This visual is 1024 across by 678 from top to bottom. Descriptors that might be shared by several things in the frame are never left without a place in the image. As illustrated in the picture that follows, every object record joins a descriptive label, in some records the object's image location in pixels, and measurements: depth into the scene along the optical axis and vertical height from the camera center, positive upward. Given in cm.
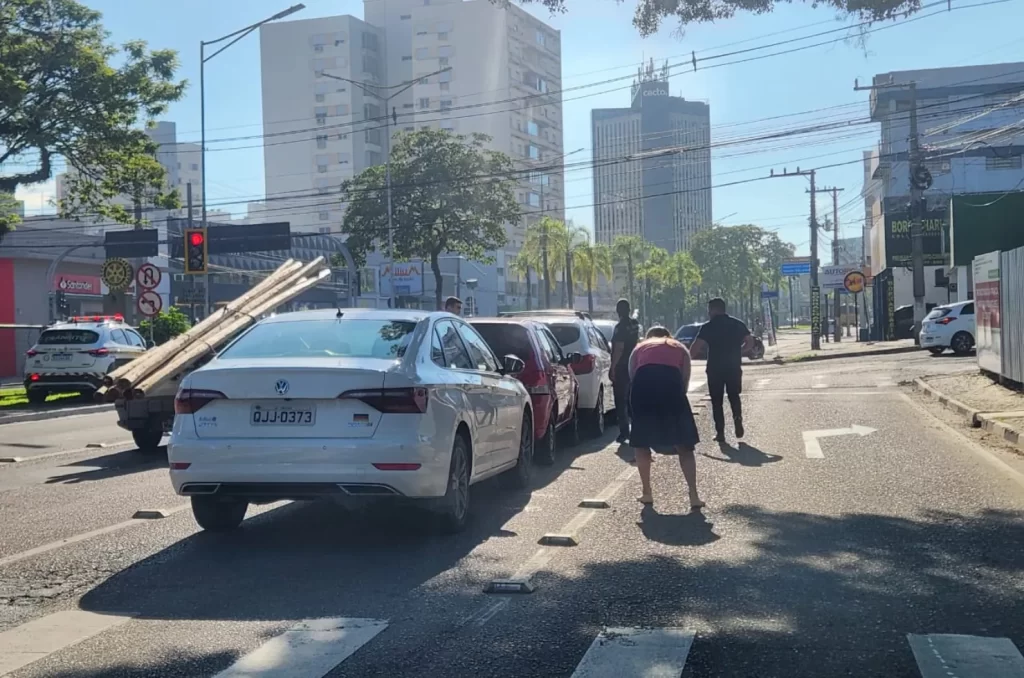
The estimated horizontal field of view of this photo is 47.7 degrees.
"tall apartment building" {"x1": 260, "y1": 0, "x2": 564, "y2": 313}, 11025 +2227
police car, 2342 -62
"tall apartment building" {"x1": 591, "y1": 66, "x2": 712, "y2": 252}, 17112 +2280
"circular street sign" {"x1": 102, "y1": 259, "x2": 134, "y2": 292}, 2522 +107
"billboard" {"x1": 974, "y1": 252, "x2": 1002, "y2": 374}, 2061 -18
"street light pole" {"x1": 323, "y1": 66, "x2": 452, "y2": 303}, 4531 +381
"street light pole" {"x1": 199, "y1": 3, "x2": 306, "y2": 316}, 3247 +730
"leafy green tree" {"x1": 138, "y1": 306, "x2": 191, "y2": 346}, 2956 -9
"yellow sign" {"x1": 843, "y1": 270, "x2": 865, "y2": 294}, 4756 +95
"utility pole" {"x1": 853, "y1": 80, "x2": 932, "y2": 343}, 4131 +346
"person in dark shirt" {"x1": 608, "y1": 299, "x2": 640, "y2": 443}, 1430 -55
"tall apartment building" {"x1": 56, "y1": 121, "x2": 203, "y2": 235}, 8416 +2039
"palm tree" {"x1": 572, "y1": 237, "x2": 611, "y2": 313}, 8856 +389
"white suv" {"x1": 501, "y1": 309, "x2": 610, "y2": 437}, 1538 -63
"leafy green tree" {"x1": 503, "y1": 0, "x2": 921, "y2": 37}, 1240 +327
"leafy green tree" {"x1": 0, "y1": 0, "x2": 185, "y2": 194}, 2480 +531
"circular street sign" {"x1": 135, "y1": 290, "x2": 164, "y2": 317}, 2414 +42
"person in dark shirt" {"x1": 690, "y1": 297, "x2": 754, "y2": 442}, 1412 -50
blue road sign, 6562 +211
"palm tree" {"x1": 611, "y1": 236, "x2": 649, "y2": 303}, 10038 +560
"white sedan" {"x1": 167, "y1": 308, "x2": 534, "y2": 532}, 741 -70
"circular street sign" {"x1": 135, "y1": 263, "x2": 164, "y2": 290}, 2434 +99
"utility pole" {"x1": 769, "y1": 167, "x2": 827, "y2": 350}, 4953 +68
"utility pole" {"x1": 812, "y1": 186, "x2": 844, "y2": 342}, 6412 +397
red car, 1210 -61
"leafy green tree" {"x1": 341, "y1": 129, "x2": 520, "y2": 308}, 4575 +459
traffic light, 2848 +174
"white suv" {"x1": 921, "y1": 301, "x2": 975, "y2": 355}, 3350 -76
